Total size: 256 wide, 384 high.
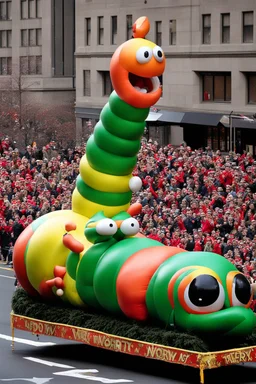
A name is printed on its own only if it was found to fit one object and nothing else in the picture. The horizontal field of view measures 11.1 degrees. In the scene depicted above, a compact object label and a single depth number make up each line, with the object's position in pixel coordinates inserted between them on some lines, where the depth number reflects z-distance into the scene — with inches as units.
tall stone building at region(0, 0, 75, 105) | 4109.3
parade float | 1055.0
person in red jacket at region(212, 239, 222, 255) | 1461.6
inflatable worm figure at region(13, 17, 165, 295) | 1158.3
